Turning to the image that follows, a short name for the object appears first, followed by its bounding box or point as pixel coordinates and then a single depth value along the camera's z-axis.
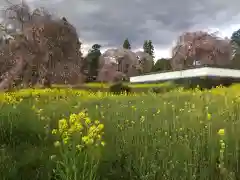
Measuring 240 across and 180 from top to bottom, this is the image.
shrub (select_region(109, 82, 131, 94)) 11.89
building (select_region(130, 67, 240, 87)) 14.82
